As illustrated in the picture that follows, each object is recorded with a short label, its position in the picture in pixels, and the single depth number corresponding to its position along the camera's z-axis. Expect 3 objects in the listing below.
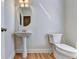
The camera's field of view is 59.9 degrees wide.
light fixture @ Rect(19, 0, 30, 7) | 2.58
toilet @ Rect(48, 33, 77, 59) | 1.39
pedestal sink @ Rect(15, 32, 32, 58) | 2.33
